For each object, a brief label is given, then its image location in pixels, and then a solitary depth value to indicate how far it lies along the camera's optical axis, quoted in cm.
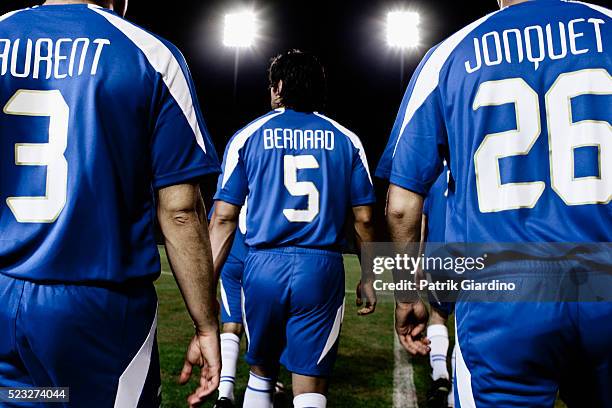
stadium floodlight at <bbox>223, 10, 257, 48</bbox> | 3367
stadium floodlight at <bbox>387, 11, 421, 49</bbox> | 3212
